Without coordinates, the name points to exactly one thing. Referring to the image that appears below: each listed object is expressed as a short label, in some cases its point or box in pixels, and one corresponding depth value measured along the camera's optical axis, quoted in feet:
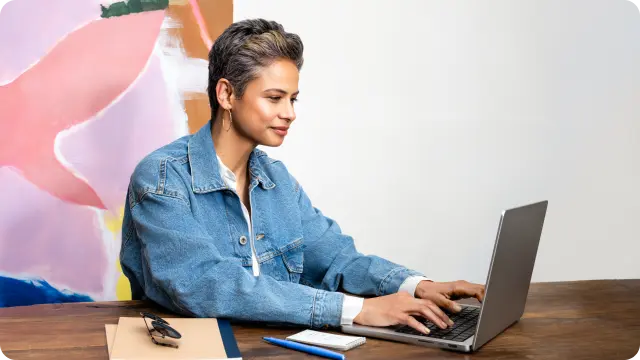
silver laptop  5.15
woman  5.68
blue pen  4.93
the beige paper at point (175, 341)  4.77
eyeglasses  4.91
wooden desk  5.06
